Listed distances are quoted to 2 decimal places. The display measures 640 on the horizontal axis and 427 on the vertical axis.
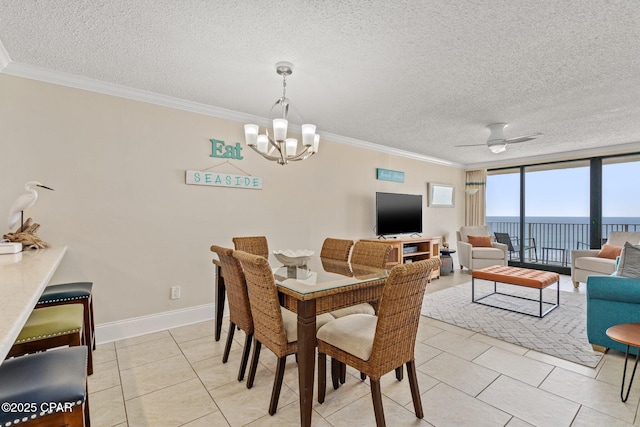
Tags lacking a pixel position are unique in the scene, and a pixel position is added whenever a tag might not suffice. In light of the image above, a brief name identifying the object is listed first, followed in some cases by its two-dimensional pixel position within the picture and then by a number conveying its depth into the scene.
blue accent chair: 2.27
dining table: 1.58
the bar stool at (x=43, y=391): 0.85
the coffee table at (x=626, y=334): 1.81
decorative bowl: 2.42
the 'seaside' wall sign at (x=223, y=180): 3.19
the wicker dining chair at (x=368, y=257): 2.31
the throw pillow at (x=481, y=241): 5.83
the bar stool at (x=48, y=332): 1.51
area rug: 2.60
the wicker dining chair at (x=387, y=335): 1.47
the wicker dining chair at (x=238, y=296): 2.10
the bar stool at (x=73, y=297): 2.06
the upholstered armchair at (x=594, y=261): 4.29
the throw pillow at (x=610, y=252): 4.36
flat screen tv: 4.94
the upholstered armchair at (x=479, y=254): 5.52
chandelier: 2.28
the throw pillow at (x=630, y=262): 2.45
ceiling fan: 3.86
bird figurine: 2.06
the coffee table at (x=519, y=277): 3.34
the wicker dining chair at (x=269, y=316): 1.67
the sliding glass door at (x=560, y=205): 5.25
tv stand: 4.79
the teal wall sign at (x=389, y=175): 5.14
